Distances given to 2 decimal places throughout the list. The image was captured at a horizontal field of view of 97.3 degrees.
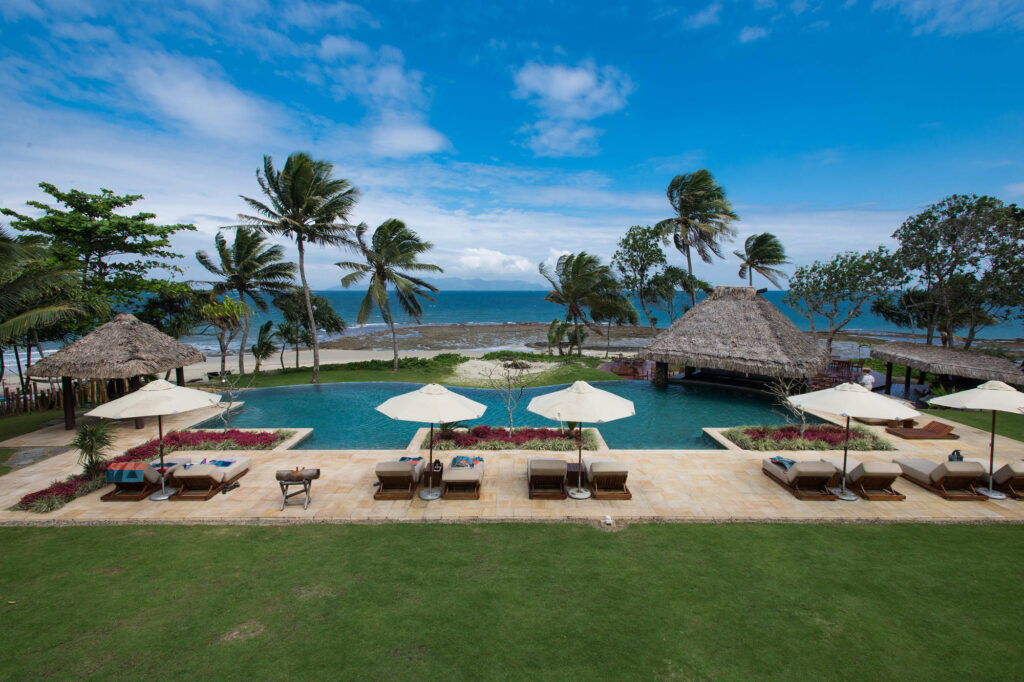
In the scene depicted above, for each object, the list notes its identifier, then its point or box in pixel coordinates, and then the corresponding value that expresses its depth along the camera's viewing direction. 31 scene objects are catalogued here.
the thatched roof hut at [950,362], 14.60
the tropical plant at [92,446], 8.23
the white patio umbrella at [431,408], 7.36
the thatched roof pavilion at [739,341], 16.34
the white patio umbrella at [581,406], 7.54
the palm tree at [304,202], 17.47
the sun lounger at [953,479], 7.79
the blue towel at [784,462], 8.42
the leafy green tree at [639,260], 27.47
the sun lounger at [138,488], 7.71
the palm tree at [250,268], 20.92
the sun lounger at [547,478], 7.73
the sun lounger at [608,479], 7.68
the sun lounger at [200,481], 7.73
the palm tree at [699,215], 22.75
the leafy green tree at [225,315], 18.83
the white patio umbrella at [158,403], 7.39
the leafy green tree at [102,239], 14.95
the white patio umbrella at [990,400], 7.57
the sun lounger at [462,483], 7.72
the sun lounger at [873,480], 7.68
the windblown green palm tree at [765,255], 25.19
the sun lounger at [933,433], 11.10
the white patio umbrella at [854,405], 7.38
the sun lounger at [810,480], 7.77
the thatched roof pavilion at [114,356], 11.95
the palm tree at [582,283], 25.41
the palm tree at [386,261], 21.11
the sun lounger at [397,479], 7.66
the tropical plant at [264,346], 20.09
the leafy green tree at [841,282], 22.12
